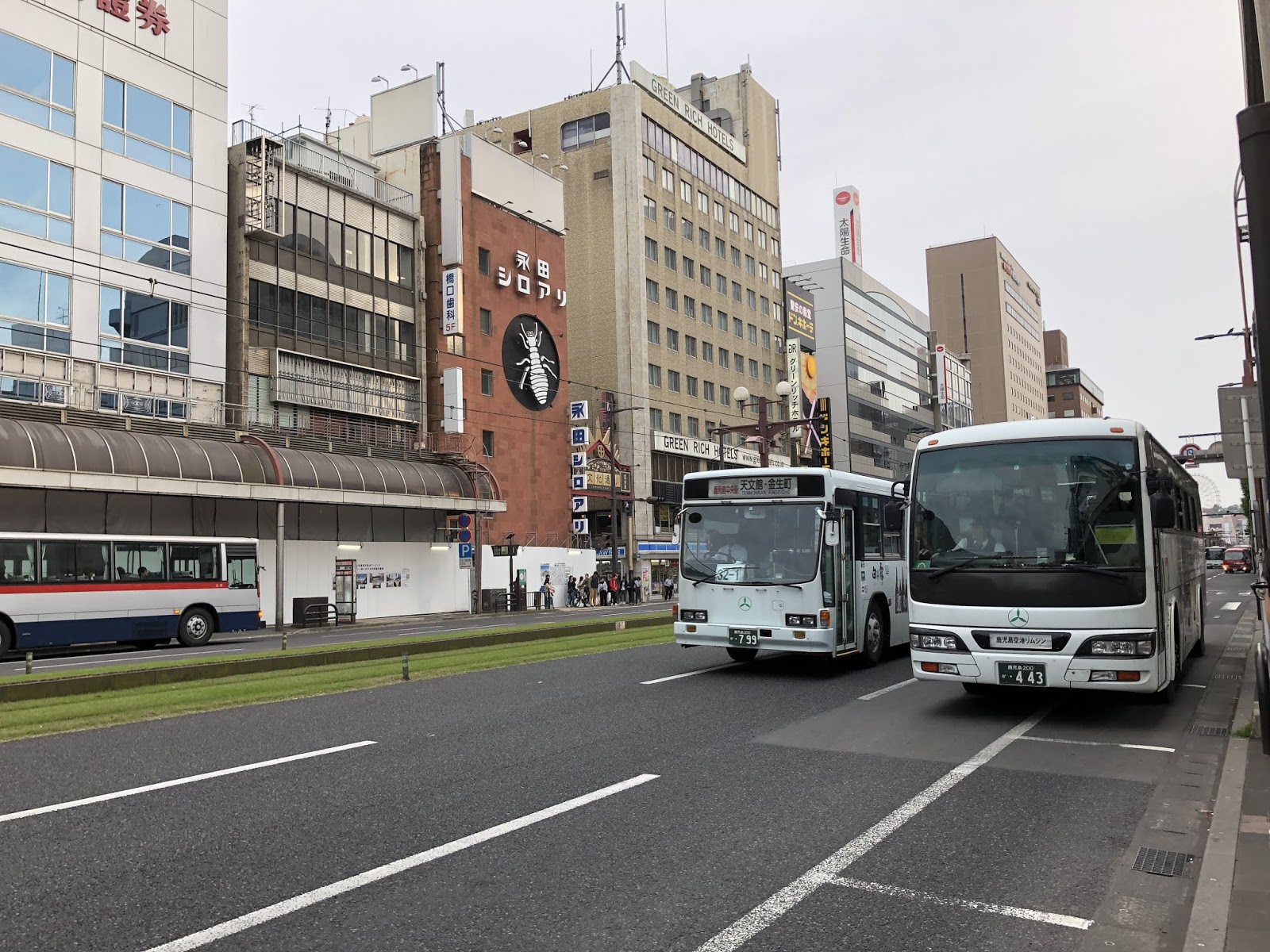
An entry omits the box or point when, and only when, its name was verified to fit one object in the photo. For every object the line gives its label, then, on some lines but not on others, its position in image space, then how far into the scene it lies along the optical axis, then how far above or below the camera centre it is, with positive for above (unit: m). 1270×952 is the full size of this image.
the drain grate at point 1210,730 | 9.17 -1.84
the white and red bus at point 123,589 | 23.48 -0.69
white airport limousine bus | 9.16 -0.16
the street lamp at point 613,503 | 51.59 +2.56
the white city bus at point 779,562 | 13.42 -0.21
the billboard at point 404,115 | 54.31 +24.72
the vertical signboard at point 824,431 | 57.12 +6.79
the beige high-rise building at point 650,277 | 63.81 +19.14
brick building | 48.84 +11.57
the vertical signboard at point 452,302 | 47.19 +12.25
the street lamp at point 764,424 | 26.96 +3.75
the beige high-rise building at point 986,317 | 151.00 +35.73
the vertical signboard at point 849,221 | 119.94 +39.69
